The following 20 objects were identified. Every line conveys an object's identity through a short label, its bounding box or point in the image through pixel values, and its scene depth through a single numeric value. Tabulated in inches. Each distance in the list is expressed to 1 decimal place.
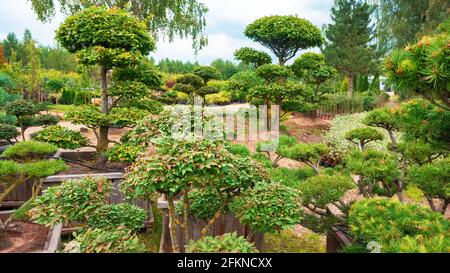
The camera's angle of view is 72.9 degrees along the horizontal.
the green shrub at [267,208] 76.3
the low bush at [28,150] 110.4
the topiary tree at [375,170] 98.3
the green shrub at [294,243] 138.8
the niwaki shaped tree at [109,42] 154.2
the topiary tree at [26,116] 226.7
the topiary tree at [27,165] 96.5
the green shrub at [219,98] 700.7
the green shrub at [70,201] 82.9
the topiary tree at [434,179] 86.2
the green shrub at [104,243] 64.4
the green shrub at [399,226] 54.8
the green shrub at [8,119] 243.3
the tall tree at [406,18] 483.5
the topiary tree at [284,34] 312.3
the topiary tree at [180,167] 62.3
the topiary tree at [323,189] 93.0
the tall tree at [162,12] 360.2
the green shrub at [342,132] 316.2
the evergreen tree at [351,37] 574.6
